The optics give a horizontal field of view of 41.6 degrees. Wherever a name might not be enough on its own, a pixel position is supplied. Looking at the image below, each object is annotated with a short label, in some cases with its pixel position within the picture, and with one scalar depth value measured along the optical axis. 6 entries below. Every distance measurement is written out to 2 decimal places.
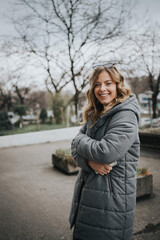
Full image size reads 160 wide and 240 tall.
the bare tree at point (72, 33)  14.79
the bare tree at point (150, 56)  15.21
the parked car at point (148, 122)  16.50
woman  1.61
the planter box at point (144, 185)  4.10
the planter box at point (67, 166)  6.00
